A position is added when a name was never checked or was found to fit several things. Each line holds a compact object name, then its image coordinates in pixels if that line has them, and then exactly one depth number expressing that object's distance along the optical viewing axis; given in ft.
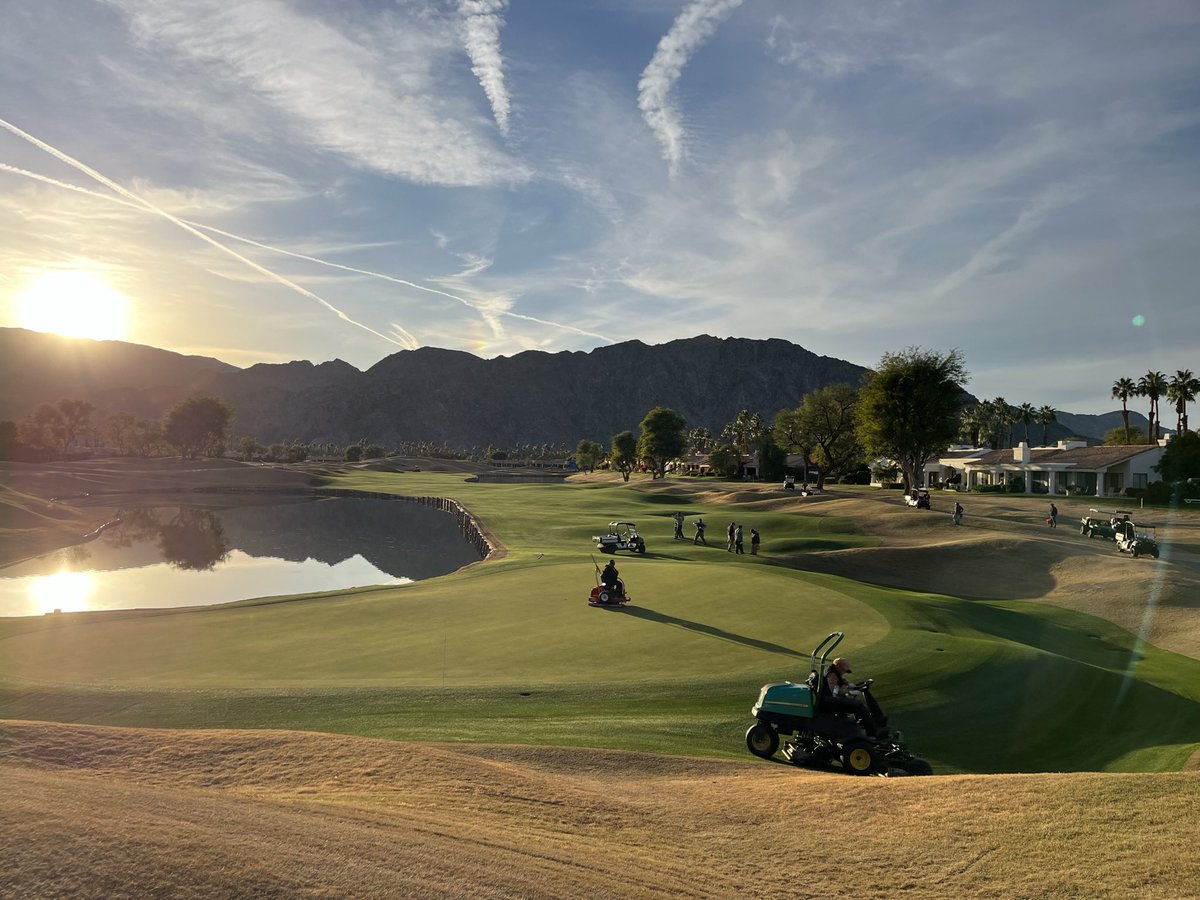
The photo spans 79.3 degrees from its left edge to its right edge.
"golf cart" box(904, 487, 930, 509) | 204.22
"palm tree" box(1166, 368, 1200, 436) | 347.56
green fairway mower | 38.68
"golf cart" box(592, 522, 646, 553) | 139.23
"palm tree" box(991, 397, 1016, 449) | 474.08
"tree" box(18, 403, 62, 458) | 524.52
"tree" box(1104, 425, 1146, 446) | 398.21
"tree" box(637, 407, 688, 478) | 413.59
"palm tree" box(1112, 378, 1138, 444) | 412.36
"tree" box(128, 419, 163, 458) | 629.51
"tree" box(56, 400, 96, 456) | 561.84
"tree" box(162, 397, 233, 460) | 546.26
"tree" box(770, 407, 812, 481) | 303.27
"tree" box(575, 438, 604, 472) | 546.67
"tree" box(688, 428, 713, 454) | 610.73
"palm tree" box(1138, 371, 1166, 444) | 399.65
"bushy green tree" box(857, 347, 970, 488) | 223.71
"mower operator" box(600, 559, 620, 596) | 79.32
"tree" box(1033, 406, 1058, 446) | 482.61
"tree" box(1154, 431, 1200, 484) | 235.61
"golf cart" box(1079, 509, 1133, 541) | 156.25
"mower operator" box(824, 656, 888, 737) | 39.37
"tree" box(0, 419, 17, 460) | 450.30
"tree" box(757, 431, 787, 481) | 401.08
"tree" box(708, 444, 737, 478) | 430.61
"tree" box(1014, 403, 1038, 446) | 480.64
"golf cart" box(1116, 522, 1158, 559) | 131.75
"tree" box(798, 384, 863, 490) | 296.10
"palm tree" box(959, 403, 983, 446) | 475.72
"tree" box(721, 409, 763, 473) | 477.03
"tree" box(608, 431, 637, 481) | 440.04
